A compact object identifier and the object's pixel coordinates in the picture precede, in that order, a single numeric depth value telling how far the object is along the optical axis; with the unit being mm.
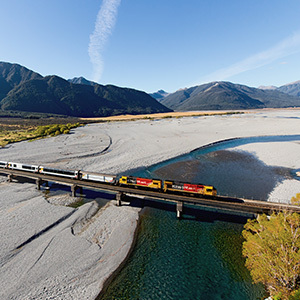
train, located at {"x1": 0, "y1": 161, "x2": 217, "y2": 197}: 36653
